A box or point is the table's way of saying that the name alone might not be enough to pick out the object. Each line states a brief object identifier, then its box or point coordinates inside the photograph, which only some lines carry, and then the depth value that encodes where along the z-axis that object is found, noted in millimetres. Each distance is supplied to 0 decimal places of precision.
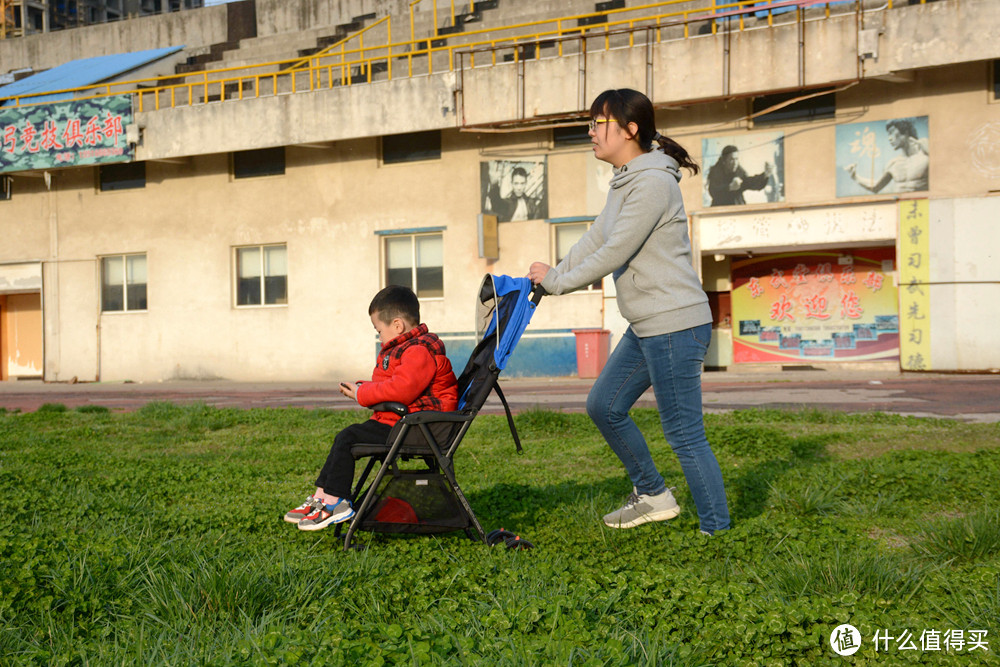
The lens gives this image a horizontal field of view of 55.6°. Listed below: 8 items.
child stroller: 4434
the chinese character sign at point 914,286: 18750
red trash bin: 20656
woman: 4402
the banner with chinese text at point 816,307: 20438
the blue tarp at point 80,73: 27922
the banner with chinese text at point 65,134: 23938
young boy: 4586
